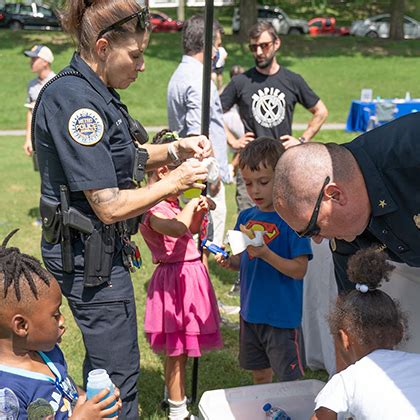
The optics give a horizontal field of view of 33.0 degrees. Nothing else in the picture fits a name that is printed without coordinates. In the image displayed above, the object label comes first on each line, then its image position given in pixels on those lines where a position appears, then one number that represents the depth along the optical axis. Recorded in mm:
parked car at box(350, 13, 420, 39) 32156
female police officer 2531
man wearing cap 7906
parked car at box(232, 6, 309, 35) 33344
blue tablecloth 13141
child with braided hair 2244
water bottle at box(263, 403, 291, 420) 3035
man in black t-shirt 5898
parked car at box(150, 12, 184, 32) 31953
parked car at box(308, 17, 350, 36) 33566
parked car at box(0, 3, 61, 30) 30906
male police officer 2469
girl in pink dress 3627
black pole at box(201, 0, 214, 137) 3443
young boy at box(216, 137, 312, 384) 3416
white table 4109
